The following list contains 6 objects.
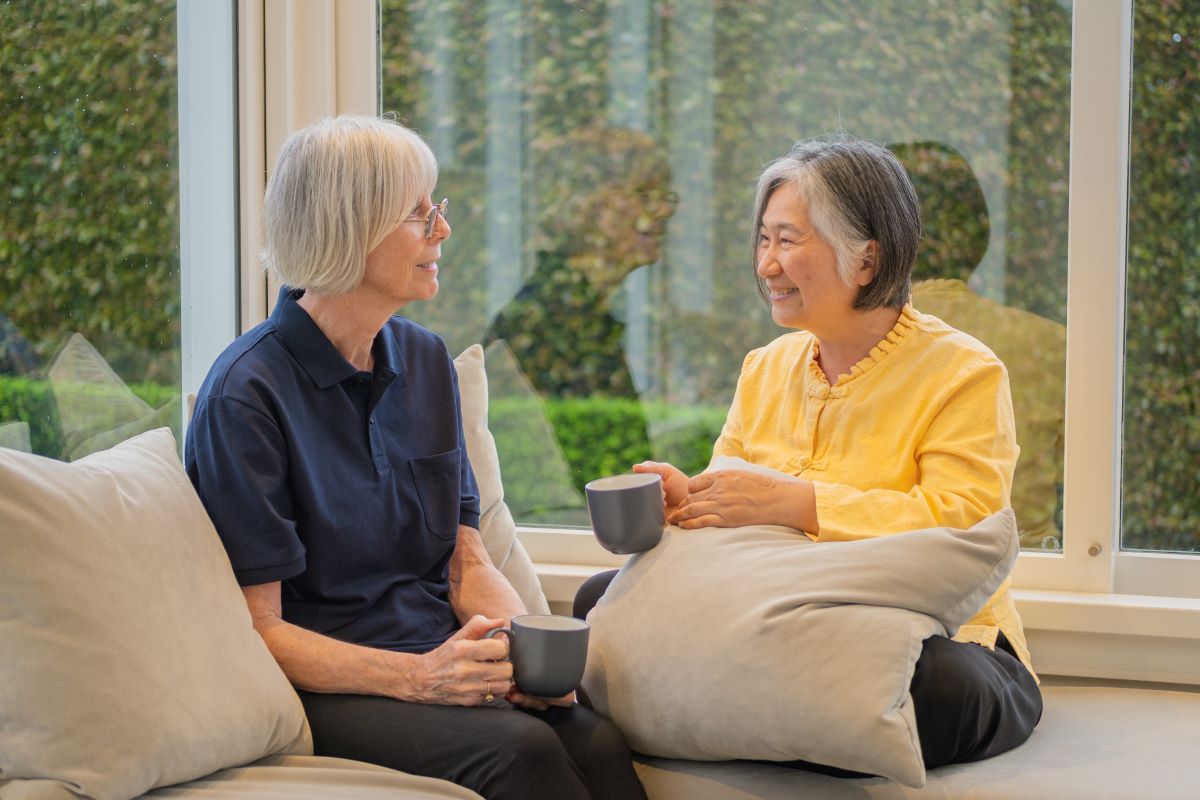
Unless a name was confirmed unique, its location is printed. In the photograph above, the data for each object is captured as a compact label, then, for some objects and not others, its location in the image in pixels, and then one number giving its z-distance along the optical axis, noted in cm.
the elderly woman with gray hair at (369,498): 353
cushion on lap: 345
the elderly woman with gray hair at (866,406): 368
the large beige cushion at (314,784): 343
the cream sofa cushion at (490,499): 393
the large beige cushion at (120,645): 335
